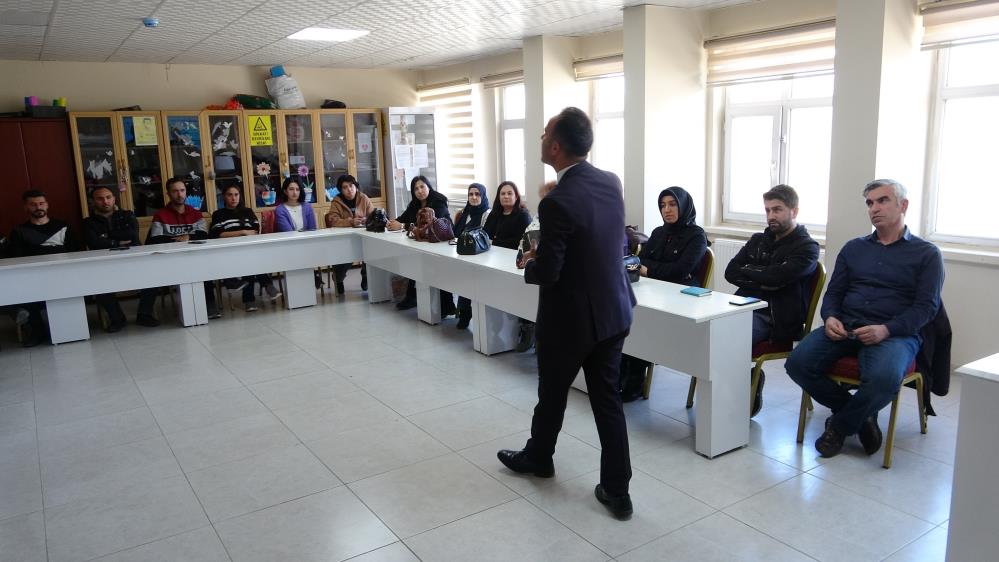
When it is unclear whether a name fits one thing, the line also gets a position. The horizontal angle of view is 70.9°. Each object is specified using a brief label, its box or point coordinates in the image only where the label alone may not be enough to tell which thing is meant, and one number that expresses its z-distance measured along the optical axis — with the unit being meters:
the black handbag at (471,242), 4.97
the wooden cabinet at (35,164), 6.84
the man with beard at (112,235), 5.96
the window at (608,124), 6.73
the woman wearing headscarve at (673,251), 3.95
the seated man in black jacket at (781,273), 3.53
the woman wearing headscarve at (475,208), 6.03
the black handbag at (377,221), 6.52
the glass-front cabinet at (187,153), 7.50
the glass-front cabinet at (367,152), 8.63
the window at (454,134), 8.62
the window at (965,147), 4.19
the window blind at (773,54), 4.78
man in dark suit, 2.54
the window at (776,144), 5.14
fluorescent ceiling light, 5.84
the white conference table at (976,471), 1.99
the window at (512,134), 7.96
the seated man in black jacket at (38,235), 5.92
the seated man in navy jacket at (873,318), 3.07
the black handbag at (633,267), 3.78
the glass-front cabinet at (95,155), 7.10
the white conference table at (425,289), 3.16
